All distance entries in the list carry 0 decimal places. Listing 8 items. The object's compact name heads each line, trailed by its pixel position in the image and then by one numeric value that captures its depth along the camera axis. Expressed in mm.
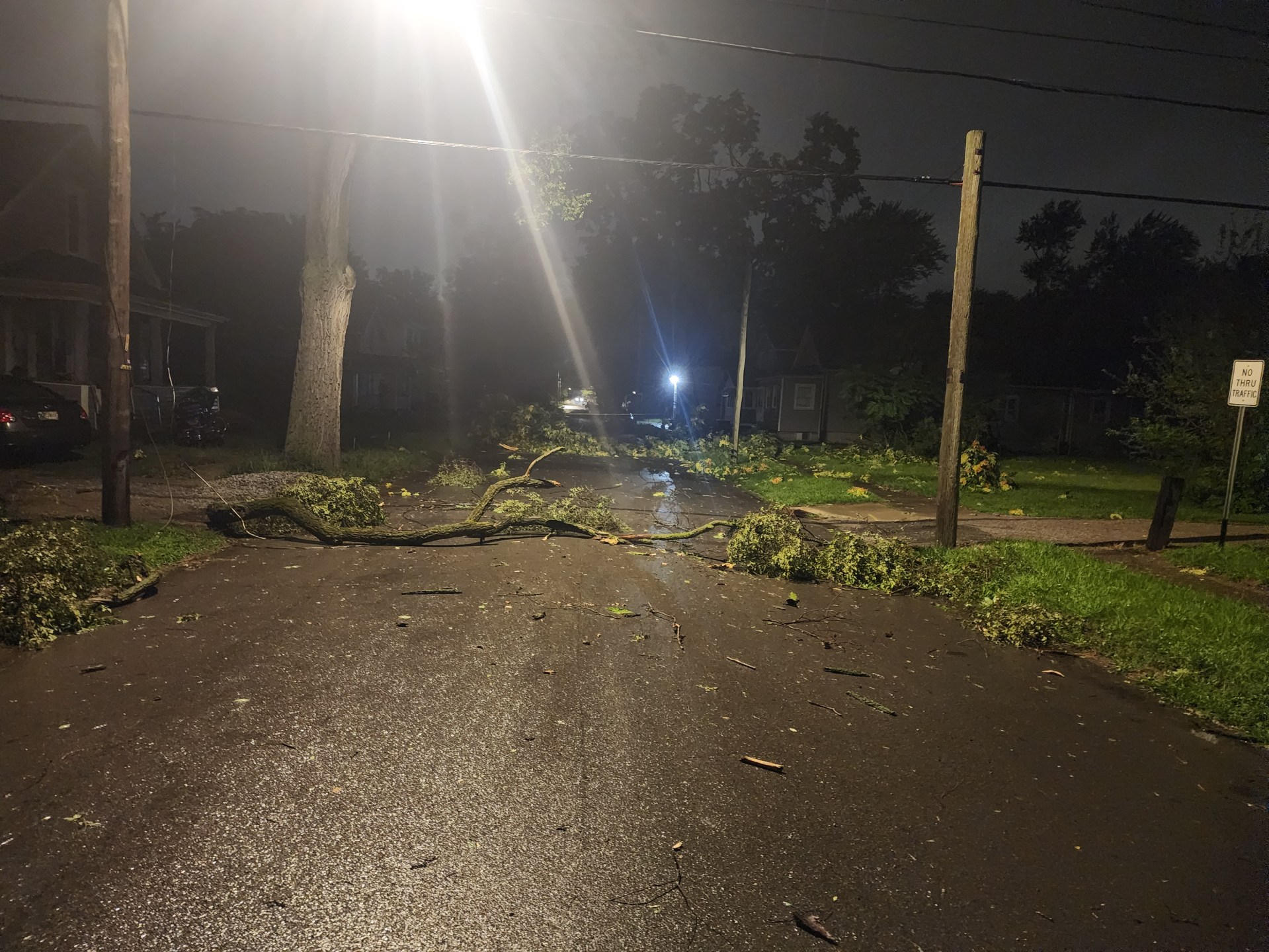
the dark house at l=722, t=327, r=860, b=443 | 34344
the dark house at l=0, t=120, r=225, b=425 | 18297
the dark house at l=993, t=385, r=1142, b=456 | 33000
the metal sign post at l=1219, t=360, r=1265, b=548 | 10523
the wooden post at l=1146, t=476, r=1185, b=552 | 10484
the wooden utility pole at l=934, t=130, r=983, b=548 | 9562
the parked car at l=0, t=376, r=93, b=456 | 12148
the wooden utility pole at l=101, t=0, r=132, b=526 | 8297
